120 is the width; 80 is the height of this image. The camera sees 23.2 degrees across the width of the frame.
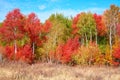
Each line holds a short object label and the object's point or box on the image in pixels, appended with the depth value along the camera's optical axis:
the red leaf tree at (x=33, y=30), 58.38
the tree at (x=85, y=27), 65.00
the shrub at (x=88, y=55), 50.75
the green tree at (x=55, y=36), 53.91
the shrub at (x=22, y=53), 50.53
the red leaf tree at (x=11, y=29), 52.05
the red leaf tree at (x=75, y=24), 67.44
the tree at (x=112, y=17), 60.44
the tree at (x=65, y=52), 52.53
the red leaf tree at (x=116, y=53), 52.06
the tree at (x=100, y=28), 67.31
